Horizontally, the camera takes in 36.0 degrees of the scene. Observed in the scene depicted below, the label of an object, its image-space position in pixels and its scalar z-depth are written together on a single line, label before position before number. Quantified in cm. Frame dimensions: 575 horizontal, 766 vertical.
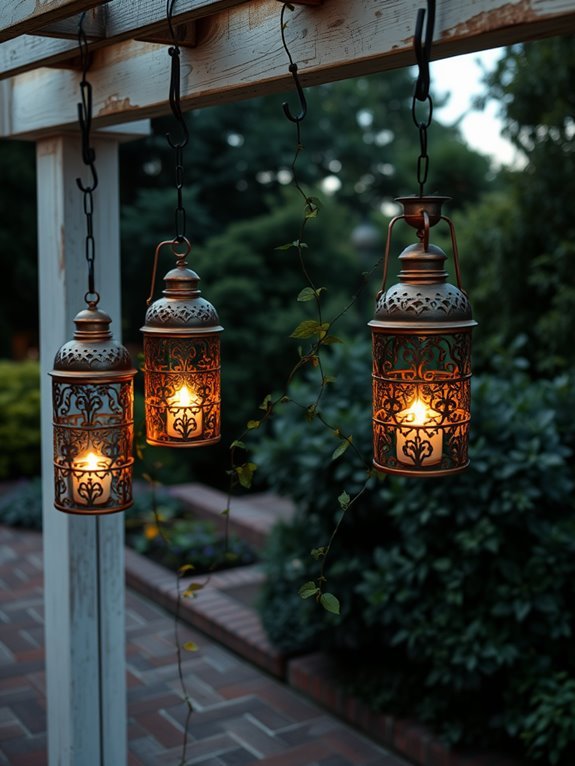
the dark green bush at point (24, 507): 695
